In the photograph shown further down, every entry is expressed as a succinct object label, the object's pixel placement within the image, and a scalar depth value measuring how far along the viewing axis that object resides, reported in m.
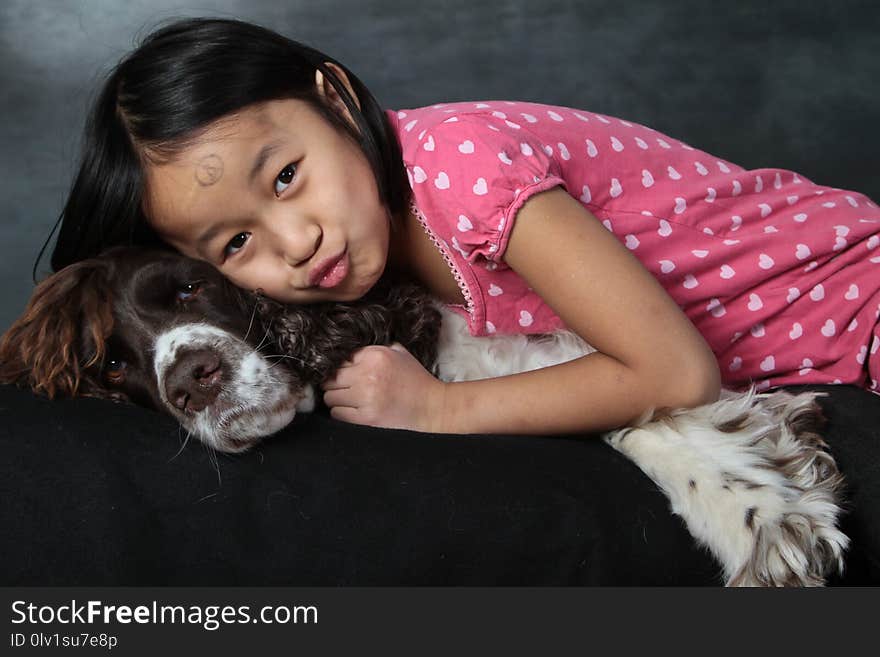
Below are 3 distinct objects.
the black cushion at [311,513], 1.09
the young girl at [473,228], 1.21
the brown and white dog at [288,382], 1.16
